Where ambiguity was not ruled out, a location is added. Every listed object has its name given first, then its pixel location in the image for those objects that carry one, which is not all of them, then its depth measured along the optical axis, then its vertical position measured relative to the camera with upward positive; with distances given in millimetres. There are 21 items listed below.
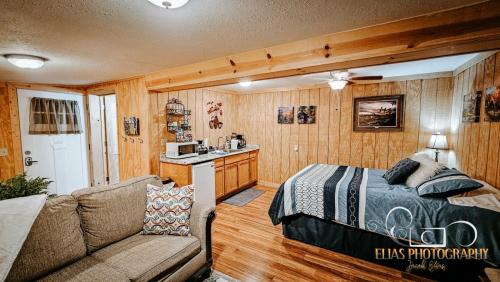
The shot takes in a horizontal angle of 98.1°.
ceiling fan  3188 +693
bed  1928 -1016
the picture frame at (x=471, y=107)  2543 +226
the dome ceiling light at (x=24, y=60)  2331 +711
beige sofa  1530 -983
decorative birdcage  3955 +105
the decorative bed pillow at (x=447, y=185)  2075 -588
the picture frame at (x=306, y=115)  4777 +236
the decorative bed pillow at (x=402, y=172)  2734 -589
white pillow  2451 -541
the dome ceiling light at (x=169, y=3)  1304 +748
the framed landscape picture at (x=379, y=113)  3969 +232
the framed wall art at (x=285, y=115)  5059 +247
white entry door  3803 -529
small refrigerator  3561 -965
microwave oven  3695 -423
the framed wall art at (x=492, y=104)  2131 +218
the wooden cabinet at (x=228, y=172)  3547 -908
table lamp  3416 -277
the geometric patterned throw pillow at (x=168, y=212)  2096 -852
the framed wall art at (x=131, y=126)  3662 -9
